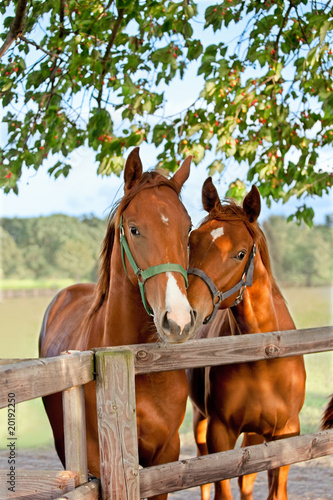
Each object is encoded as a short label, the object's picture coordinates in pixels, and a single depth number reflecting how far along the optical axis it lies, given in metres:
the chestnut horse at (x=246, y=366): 5.82
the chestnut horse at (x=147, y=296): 4.34
